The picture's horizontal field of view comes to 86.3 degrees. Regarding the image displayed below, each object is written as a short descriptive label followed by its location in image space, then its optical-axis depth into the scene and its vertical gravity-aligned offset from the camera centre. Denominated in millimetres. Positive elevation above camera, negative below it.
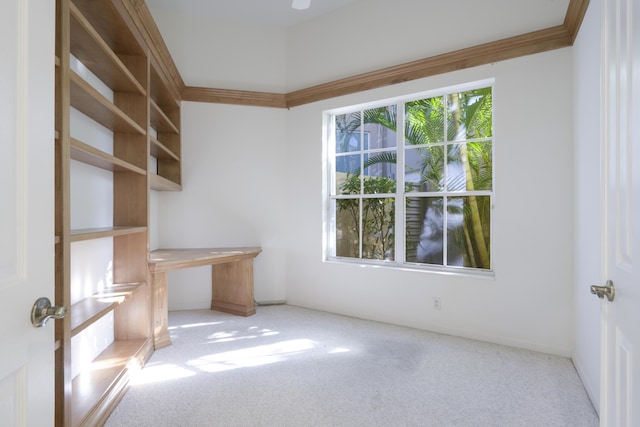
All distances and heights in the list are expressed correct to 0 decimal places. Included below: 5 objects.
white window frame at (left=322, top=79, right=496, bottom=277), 3180 +204
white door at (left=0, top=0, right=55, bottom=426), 825 +18
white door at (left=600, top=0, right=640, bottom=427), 952 +3
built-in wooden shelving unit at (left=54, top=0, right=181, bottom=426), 1549 +183
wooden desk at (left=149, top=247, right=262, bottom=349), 2910 -681
